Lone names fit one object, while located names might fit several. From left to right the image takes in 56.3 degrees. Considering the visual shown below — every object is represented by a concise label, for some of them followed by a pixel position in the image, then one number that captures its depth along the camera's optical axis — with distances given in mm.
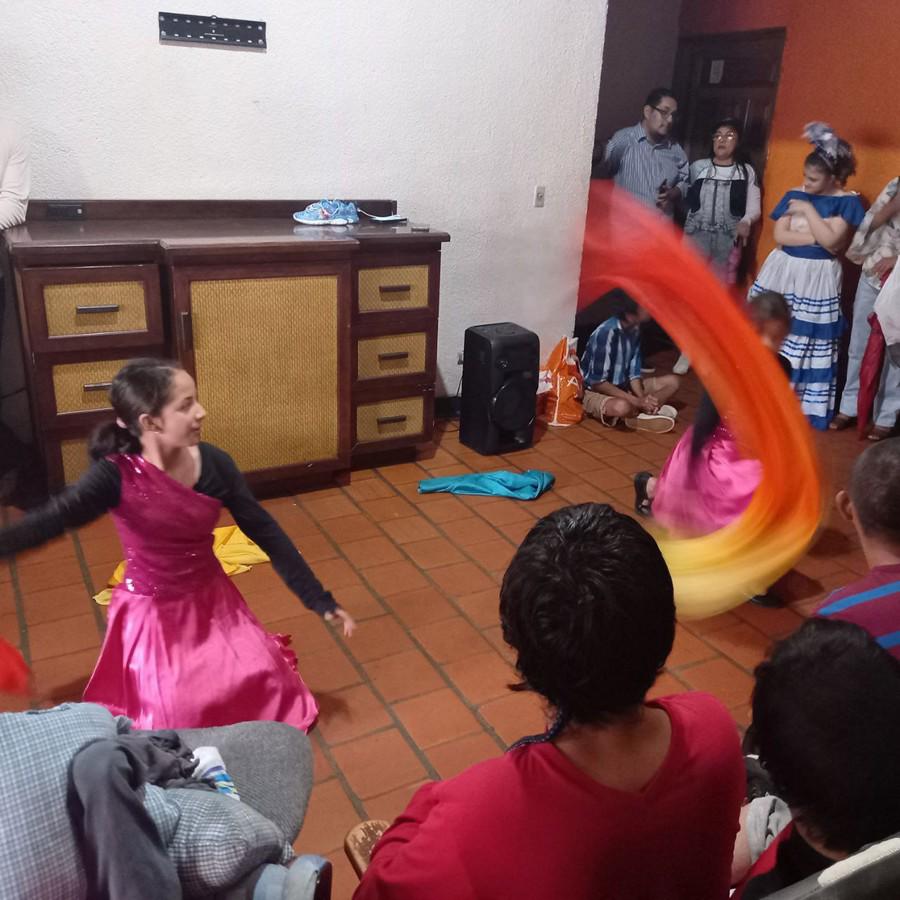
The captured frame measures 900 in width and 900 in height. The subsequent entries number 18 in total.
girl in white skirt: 4648
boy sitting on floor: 4734
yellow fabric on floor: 3033
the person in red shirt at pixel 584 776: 872
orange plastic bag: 4742
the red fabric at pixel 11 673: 1379
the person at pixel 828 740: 1001
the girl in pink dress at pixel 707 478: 2834
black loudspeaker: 4156
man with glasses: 5441
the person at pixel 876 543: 1430
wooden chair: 1110
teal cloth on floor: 3760
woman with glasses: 5352
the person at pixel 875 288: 4484
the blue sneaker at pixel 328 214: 3822
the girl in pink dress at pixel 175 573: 1998
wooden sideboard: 3117
